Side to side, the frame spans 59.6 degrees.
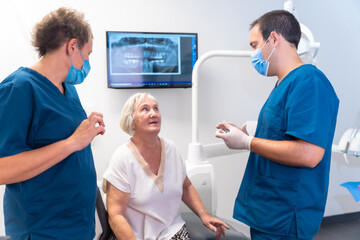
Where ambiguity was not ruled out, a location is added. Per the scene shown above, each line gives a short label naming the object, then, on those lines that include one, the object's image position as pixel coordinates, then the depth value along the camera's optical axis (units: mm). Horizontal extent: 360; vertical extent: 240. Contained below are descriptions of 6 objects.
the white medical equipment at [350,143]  2068
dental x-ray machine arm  1823
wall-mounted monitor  2070
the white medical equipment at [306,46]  1955
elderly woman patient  1395
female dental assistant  864
